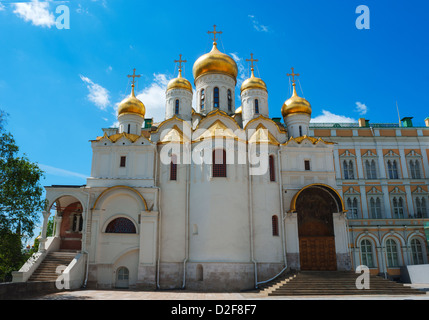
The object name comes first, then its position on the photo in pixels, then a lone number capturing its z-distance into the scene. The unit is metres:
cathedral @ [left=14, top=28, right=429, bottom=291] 19.98
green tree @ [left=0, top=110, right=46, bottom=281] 13.31
